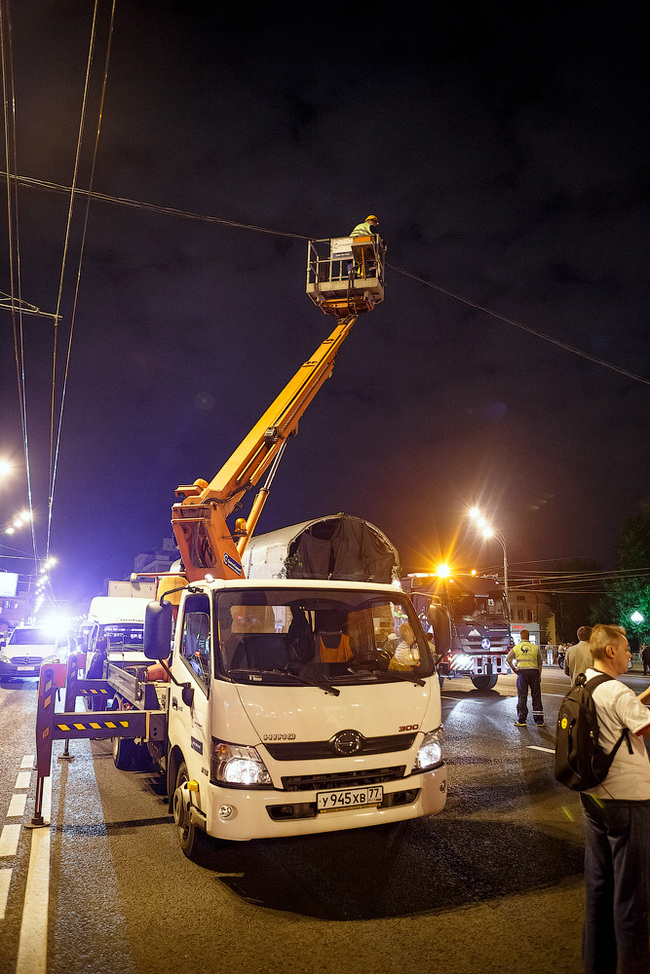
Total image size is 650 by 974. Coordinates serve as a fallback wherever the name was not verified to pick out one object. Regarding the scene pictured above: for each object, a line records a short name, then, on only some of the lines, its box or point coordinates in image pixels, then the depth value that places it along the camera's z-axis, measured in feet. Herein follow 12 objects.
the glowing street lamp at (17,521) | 115.31
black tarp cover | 33.12
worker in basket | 38.40
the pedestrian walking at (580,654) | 30.60
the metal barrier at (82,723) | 18.07
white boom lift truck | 13.38
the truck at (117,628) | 34.69
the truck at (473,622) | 53.01
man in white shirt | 9.30
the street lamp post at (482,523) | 79.04
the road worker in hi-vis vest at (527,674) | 35.22
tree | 159.33
